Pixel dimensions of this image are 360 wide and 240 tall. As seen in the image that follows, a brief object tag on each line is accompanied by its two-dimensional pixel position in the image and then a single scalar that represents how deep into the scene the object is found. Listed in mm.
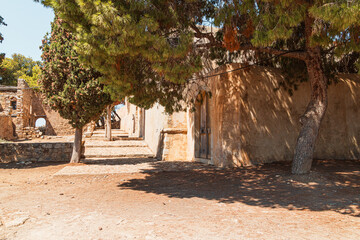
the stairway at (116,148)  12023
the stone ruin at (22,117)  22016
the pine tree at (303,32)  3820
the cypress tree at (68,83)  8383
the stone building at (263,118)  7855
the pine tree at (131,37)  4281
